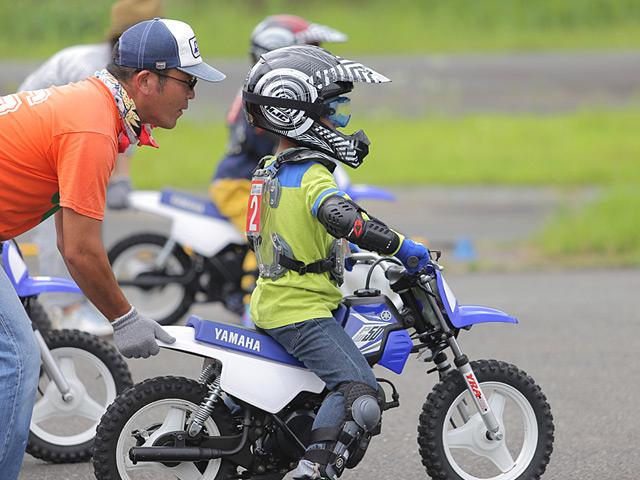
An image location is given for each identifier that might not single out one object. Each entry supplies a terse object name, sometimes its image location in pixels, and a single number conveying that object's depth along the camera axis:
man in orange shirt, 8.98
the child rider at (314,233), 9.55
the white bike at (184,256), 17.27
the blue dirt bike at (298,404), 9.63
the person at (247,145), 16.62
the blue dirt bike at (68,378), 11.80
